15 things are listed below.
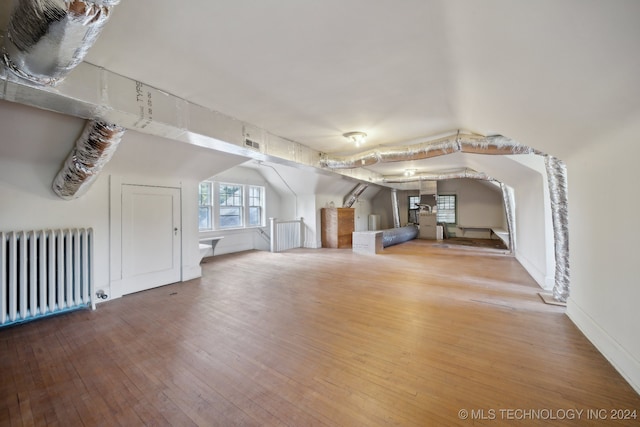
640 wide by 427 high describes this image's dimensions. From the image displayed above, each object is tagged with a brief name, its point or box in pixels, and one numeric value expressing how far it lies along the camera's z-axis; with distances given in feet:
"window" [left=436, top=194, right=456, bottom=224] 33.30
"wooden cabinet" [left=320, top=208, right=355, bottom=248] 25.49
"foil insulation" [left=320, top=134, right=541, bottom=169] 10.41
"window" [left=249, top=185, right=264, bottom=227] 24.26
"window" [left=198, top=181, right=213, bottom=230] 20.53
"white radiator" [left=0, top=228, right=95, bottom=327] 8.36
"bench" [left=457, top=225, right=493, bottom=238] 31.50
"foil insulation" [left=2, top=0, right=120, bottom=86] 3.07
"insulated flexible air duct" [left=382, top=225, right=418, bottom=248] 24.92
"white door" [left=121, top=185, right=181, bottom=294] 11.69
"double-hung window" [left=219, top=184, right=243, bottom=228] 21.89
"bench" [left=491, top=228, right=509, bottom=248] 22.52
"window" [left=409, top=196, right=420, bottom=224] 36.37
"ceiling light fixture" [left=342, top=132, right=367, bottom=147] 12.62
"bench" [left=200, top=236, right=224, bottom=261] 19.10
